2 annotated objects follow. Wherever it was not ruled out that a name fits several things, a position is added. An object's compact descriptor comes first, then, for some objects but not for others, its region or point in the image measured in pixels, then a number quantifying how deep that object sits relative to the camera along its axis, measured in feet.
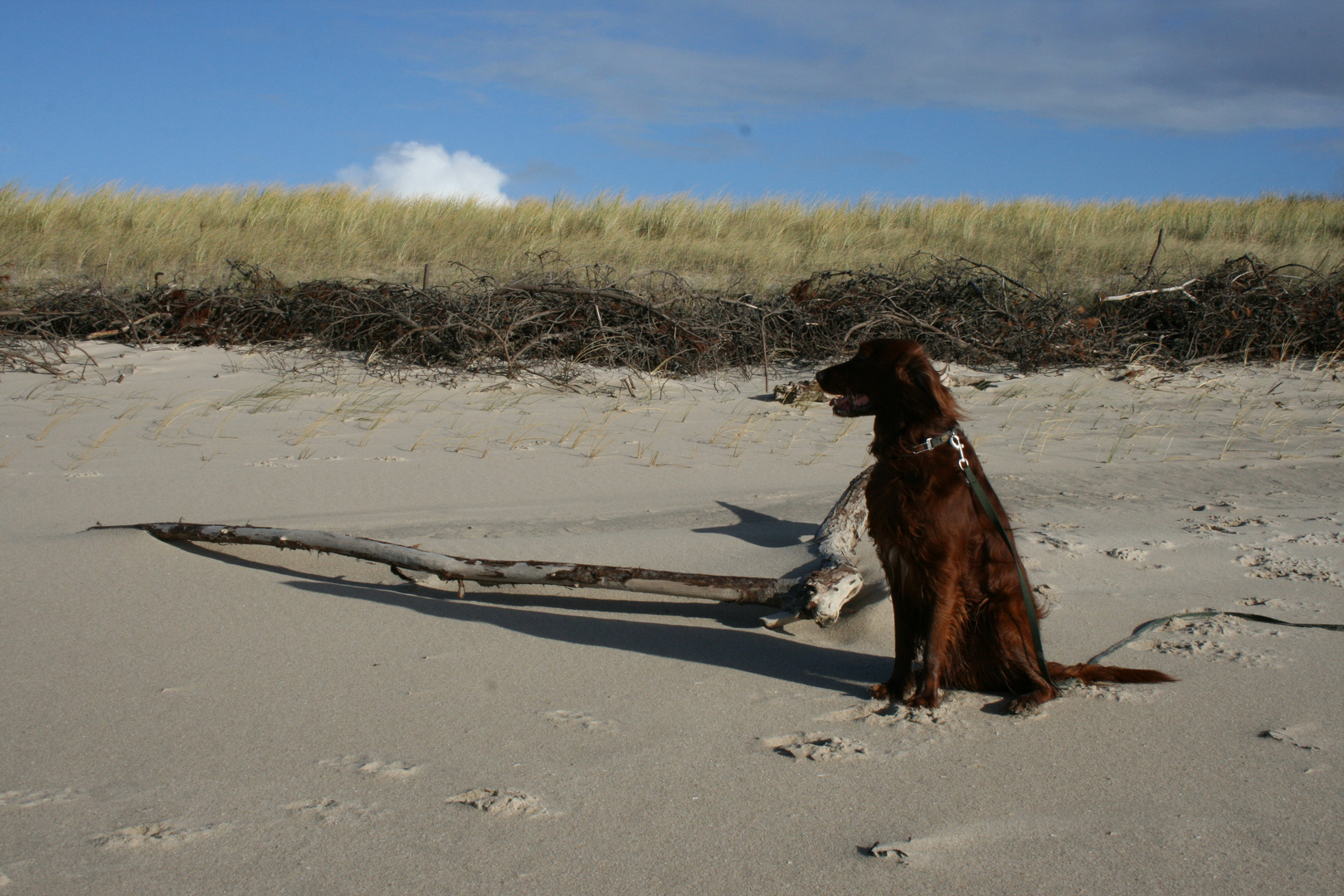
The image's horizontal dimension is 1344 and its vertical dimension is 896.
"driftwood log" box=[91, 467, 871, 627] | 9.71
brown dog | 7.77
